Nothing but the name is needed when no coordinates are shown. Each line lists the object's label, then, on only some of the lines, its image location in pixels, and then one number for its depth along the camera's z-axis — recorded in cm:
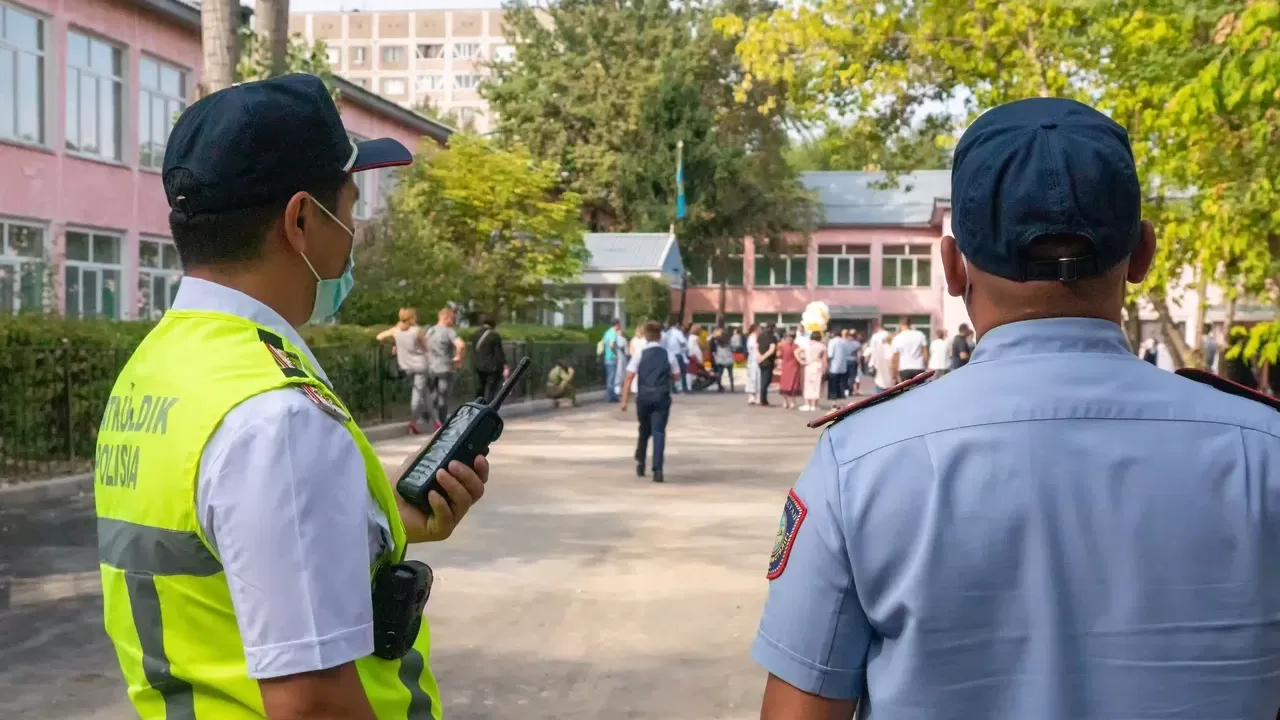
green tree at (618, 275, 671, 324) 5091
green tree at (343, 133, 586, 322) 3566
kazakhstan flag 5806
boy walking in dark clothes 1518
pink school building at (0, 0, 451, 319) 2345
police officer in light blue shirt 176
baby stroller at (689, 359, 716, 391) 3838
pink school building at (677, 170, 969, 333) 7212
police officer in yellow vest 180
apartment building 11400
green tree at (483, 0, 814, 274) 6059
